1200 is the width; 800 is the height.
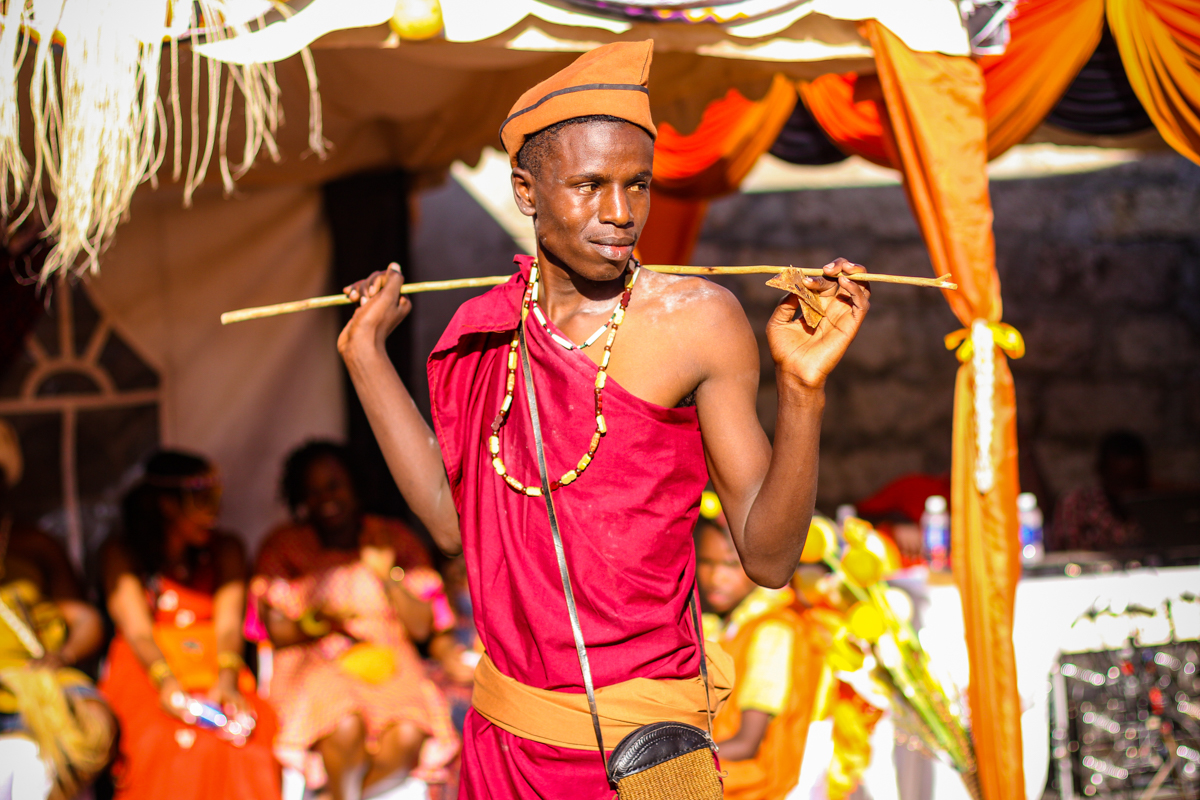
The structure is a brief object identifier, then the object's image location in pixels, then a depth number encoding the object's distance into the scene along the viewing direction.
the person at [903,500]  5.71
